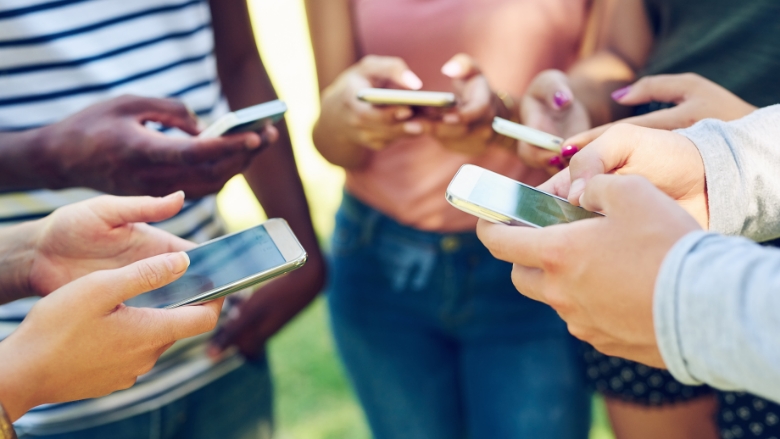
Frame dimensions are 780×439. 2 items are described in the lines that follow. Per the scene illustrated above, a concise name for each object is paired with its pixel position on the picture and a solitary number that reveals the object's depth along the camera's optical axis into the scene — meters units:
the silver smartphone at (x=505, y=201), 0.73
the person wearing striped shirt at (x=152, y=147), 0.89
